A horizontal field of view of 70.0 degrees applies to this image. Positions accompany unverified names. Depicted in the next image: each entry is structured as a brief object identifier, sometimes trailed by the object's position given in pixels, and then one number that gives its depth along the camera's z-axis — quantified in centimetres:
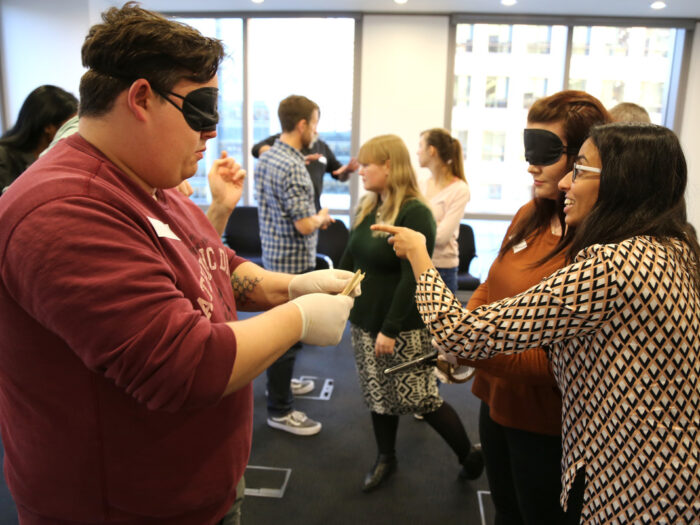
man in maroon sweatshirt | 69
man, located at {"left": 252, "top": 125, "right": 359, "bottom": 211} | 365
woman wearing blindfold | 138
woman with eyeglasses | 97
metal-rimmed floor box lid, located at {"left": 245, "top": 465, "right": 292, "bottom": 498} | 240
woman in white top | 319
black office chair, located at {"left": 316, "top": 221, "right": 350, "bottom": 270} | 480
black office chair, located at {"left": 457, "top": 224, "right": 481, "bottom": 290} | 465
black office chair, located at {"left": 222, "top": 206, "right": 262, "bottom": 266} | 503
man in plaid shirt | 283
